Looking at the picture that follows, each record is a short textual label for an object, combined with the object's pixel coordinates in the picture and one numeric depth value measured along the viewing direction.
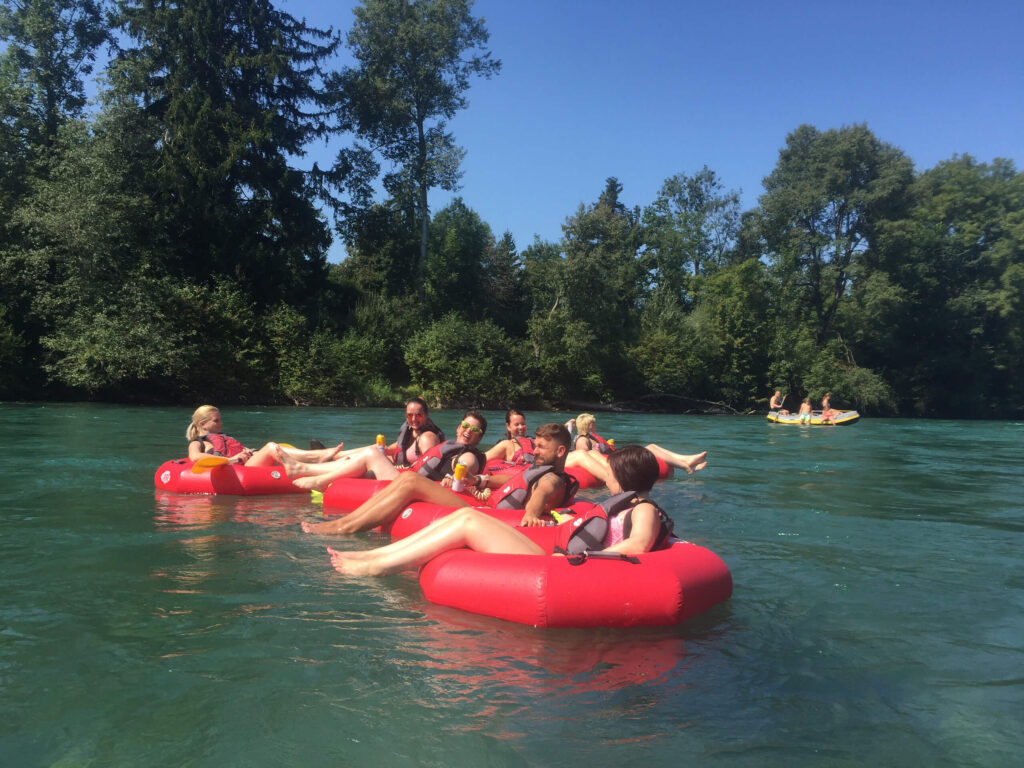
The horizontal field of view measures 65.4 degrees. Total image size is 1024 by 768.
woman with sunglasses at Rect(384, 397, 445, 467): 7.20
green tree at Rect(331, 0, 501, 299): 29.59
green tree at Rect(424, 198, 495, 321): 32.53
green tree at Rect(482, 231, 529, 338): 34.28
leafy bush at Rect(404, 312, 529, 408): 27.23
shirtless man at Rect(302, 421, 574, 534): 5.31
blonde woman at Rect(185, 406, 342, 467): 7.66
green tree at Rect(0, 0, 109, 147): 23.28
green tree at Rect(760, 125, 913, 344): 35.47
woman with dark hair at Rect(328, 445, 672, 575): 4.27
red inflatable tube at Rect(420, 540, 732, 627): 3.84
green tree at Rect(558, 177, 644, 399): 30.10
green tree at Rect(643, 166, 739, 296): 40.62
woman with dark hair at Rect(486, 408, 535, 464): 7.93
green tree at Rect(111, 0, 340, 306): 24.42
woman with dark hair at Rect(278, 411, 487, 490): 6.46
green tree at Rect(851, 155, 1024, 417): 34.62
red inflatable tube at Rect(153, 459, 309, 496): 7.32
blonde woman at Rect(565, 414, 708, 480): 8.52
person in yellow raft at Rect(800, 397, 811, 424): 23.62
